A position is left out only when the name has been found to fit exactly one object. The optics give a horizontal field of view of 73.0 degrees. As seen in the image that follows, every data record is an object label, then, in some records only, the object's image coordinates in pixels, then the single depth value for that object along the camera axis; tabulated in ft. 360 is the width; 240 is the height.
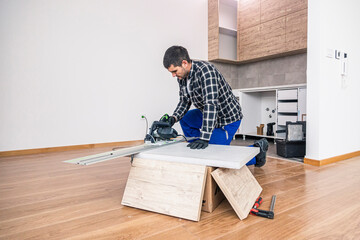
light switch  7.68
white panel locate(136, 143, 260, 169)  3.71
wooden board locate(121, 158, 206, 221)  3.75
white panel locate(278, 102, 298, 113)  11.27
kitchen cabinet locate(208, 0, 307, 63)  11.76
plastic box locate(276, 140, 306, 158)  8.62
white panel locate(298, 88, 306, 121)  10.91
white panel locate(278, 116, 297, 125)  11.51
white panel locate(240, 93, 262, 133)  14.03
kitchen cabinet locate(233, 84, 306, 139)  11.06
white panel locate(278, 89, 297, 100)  11.27
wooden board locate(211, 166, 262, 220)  3.73
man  4.98
